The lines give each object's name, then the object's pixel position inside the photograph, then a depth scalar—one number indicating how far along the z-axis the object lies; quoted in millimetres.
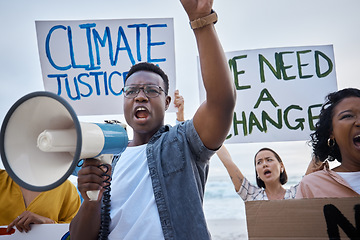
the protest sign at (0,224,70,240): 1608
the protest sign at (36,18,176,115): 2445
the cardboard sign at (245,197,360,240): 833
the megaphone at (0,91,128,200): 852
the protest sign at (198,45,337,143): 2541
